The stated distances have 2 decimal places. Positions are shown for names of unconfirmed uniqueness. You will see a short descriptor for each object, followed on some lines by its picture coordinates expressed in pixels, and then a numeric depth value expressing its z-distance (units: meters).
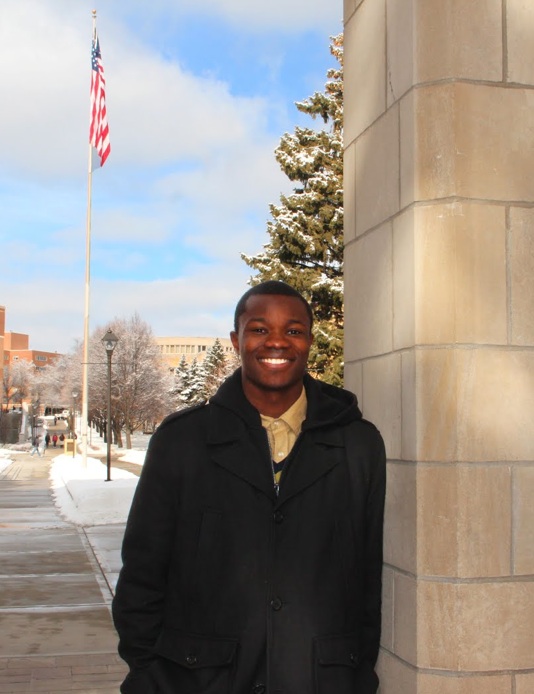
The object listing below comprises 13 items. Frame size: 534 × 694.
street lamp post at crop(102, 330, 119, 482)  23.31
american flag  25.73
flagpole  31.86
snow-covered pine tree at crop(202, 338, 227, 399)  55.90
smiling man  2.34
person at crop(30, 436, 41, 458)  50.50
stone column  2.68
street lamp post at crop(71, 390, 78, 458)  43.70
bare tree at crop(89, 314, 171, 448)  59.78
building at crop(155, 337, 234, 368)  181.84
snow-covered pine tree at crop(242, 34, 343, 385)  23.64
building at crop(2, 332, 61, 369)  156.62
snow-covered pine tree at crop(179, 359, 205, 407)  75.25
